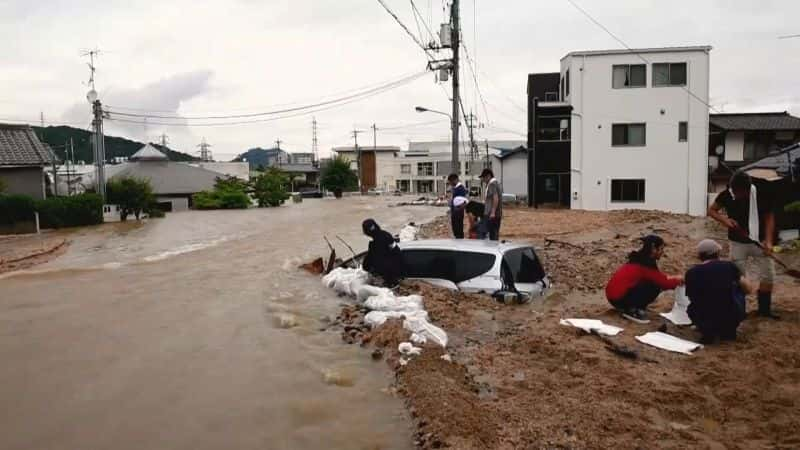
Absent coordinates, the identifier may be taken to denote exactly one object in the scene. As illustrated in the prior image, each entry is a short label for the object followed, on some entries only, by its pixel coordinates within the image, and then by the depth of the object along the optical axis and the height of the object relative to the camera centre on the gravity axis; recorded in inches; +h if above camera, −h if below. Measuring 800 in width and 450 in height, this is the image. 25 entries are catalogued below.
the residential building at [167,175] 2165.4 +47.3
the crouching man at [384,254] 356.8 -38.0
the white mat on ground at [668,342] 251.0 -63.2
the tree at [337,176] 2883.9 +44.7
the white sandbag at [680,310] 282.4 -56.1
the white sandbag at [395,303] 313.1 -57.4
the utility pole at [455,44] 822.5 +177.7
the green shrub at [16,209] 1028.5 -26.8
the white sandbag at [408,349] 264.7 -66.4
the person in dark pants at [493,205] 453.2 -14.9
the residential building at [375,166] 3663.9 +108.7
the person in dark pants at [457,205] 493.0 -15.5
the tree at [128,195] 1501.0 -12.0
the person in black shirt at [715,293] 251.0 -43.7
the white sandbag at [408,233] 749.1 -57.9
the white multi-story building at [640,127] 1226.0 +101.6
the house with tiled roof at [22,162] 1117.7 +50.0
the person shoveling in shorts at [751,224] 269.1 -18.6
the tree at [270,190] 2172.7 -8.3
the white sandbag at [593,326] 277.8 -61.9
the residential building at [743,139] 1357.0 +83.0
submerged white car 332.8 -42.5
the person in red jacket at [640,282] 286.7 -44.7
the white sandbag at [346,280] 385.2 -57.7
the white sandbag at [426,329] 279.6 -62.1
